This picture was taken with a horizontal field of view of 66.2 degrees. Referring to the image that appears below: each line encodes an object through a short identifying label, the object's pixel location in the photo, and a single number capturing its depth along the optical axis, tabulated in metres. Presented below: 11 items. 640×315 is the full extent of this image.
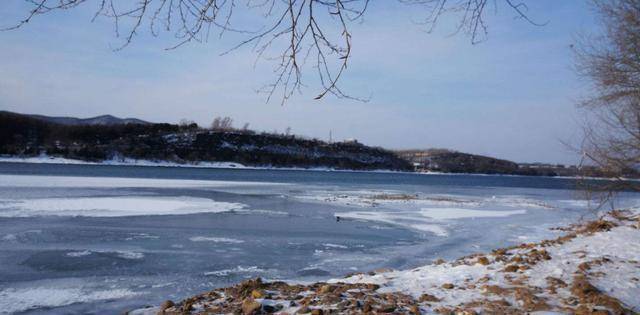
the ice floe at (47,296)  6.46
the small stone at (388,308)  4.45
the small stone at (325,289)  5.34
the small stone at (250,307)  4.53
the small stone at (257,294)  5.08
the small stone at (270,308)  4.58
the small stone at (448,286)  5.54
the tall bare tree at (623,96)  10.95
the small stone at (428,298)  4.95
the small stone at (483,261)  6.99
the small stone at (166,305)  4.95
